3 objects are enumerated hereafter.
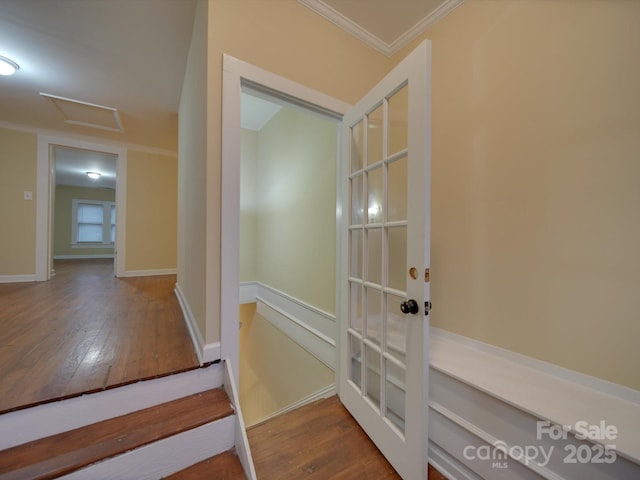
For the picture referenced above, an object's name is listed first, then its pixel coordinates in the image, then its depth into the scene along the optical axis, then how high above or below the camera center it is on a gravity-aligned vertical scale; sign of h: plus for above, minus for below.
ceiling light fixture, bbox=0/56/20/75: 2.04 +1.48
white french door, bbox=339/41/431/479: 1.07 -0.11
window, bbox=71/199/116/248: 7.46 +0.50
